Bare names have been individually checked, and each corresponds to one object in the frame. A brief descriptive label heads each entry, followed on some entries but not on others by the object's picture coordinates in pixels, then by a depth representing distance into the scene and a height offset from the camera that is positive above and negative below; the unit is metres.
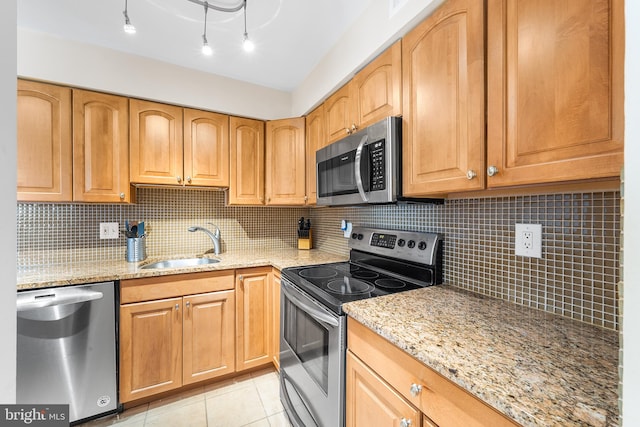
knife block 2.58 -0.31
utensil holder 1.97 -0.29
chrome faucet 2.29 -0.23
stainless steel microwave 1.23 +0.26
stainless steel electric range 1.11 -0.45
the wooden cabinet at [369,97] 1.27 +0.67
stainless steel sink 2.10 -0.43
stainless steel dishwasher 1.37 -0.77
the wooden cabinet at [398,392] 0.62 -0.53
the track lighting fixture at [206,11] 1.38 +1.15
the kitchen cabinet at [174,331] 1.60 -0.81
